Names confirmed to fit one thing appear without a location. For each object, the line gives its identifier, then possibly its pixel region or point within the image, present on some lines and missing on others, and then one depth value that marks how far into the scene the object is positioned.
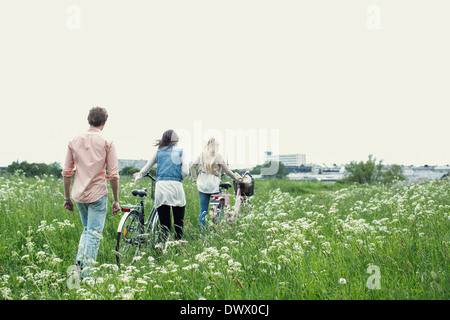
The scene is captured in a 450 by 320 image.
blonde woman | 7.64
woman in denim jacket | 6.41
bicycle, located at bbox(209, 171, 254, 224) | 7.84
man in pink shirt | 5.31
